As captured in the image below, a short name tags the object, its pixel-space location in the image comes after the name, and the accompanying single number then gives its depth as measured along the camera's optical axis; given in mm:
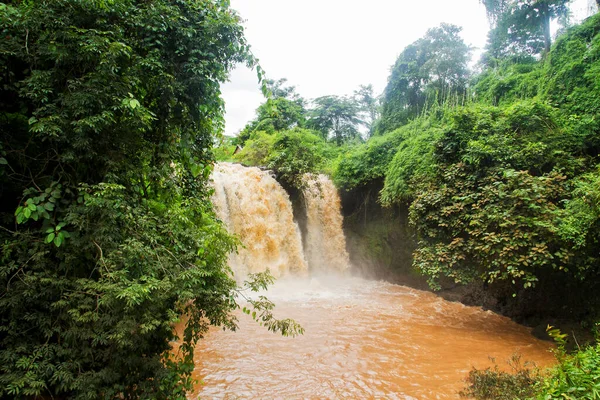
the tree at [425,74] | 17047
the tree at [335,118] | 24875
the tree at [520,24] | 12962
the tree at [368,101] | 26641
